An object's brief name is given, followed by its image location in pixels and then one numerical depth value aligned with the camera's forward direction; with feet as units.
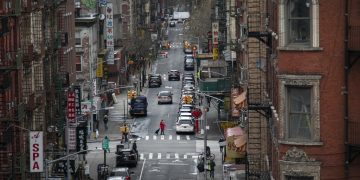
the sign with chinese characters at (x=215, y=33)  446.19
